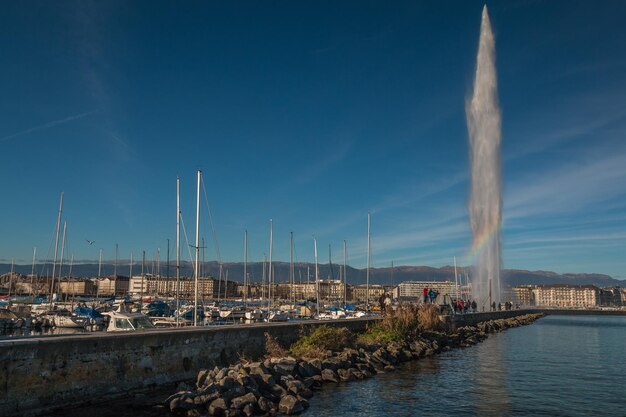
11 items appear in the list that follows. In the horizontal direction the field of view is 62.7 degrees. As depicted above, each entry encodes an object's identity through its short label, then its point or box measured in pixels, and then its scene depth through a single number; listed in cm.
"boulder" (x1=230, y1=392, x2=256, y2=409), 1548
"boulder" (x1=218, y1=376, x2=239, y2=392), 1628
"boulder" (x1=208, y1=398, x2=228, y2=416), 1509
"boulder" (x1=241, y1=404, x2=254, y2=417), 1531
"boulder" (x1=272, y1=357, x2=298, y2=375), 1950
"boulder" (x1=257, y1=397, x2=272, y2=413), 1571
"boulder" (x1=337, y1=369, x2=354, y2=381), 2139
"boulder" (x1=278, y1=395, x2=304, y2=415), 1584
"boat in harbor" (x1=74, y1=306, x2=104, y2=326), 5594
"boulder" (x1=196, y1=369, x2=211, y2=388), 1758
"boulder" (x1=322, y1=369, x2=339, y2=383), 2080
